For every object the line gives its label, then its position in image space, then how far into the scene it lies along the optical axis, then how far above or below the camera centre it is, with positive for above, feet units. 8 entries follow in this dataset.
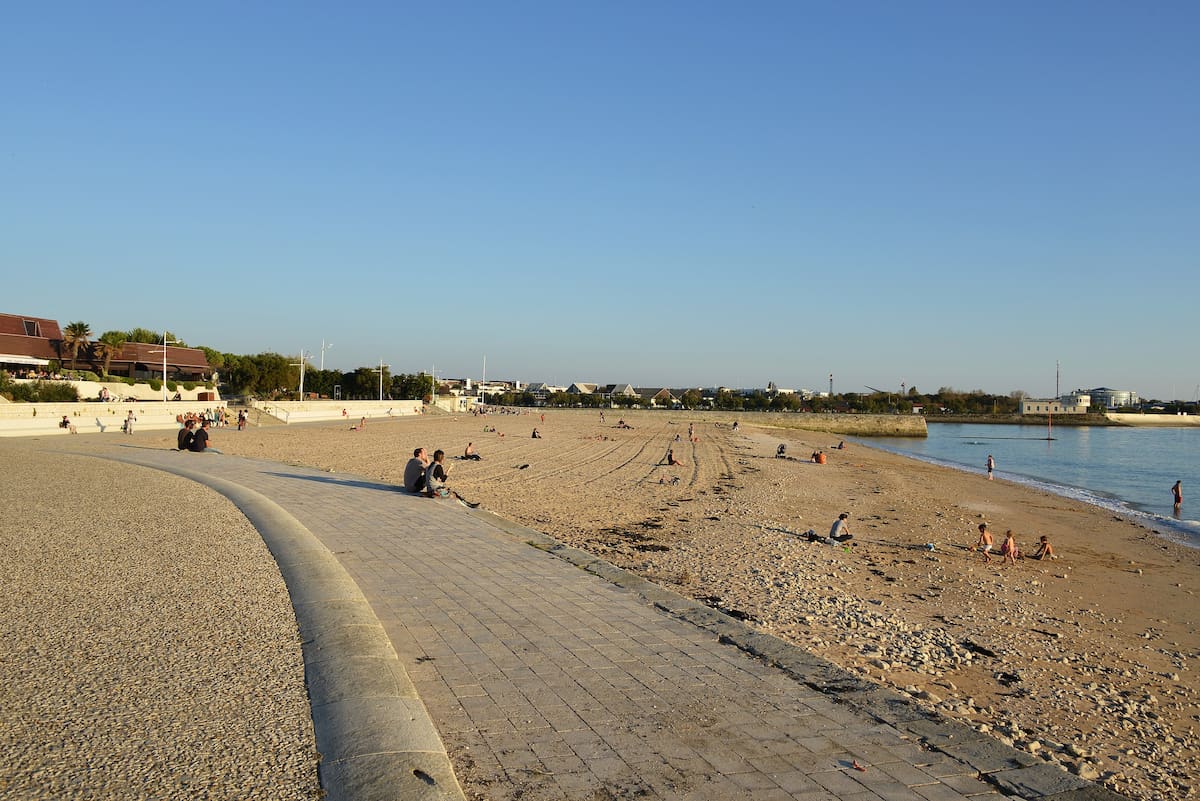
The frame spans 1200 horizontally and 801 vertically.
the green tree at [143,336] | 299.79 +18.83
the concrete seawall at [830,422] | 305.94 -8.90
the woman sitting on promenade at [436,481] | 42.68 -4.97
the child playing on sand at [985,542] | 44.14 -7.97
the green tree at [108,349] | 205.36 +9.06
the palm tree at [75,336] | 197.57 +11.92
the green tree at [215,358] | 294.66 +10.94
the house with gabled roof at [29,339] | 188.03 +10.75
